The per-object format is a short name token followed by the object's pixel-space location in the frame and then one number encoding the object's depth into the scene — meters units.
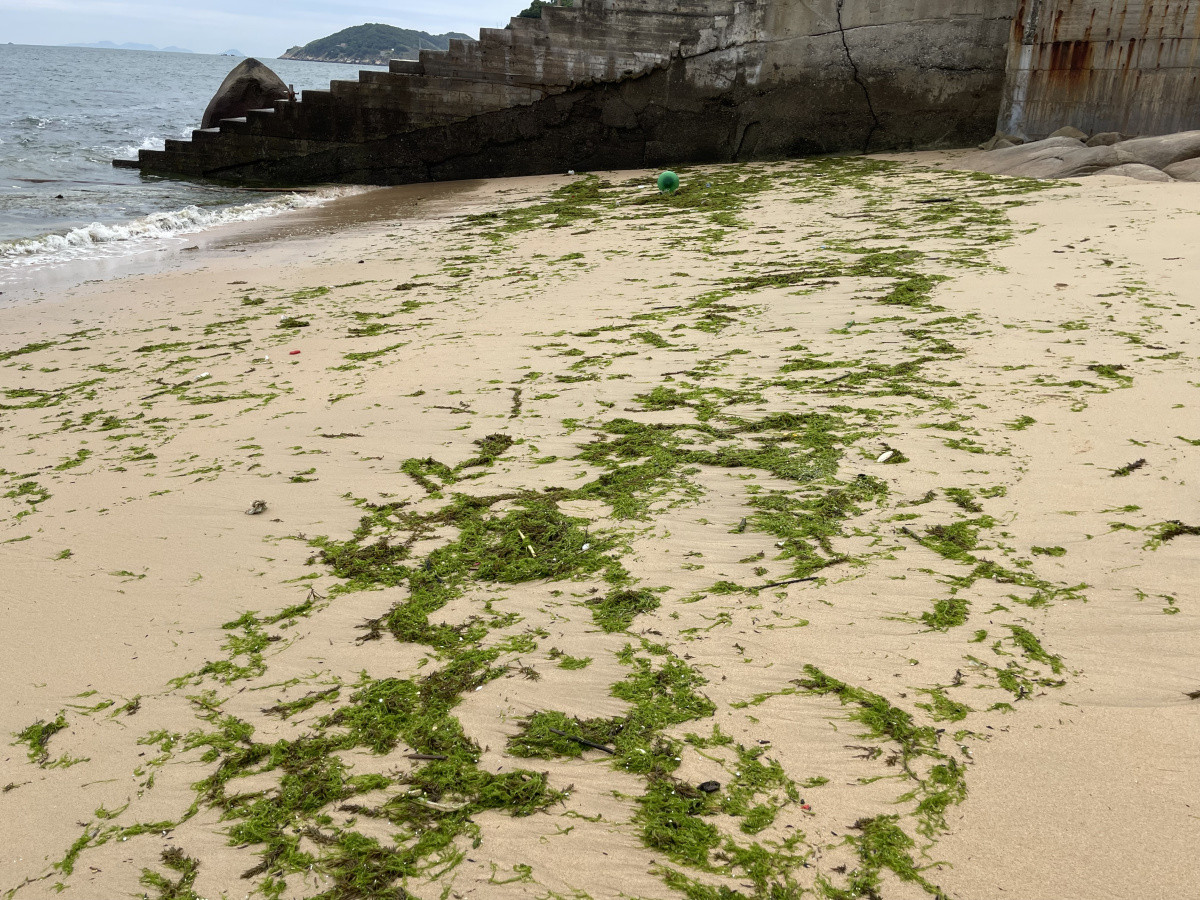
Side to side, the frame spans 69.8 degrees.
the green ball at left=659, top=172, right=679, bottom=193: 10.54
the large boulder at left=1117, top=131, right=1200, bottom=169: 8.09
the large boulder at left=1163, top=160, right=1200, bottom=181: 7.61
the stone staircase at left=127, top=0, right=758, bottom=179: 12.42
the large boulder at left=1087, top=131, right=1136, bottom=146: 9.76
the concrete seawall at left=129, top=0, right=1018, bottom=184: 11.79
